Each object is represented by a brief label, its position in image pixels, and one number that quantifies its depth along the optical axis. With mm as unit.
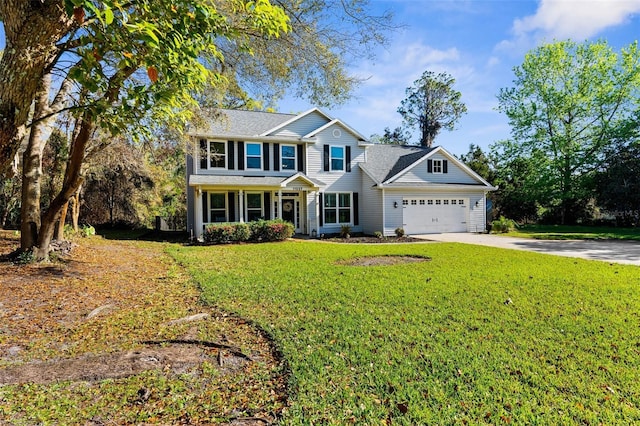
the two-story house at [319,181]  17422
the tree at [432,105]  37750
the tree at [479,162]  29656
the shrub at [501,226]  20703
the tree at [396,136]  40750
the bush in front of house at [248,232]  15211
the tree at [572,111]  26703
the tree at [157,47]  3477
